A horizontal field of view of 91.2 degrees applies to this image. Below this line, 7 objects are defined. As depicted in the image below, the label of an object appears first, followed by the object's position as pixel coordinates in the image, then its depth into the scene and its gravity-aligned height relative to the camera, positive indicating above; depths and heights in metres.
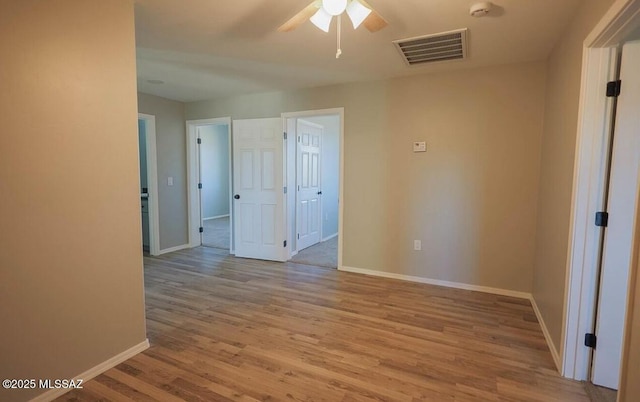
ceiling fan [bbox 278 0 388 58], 1.71 +0.91
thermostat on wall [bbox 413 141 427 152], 3.53 +0.31
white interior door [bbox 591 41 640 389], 1.72 -0.25
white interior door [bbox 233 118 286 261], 4.43 -0.25
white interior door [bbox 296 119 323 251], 4.87 -0.18
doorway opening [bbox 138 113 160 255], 4.62 -0.23
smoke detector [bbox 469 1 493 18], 2.02 +1.08
